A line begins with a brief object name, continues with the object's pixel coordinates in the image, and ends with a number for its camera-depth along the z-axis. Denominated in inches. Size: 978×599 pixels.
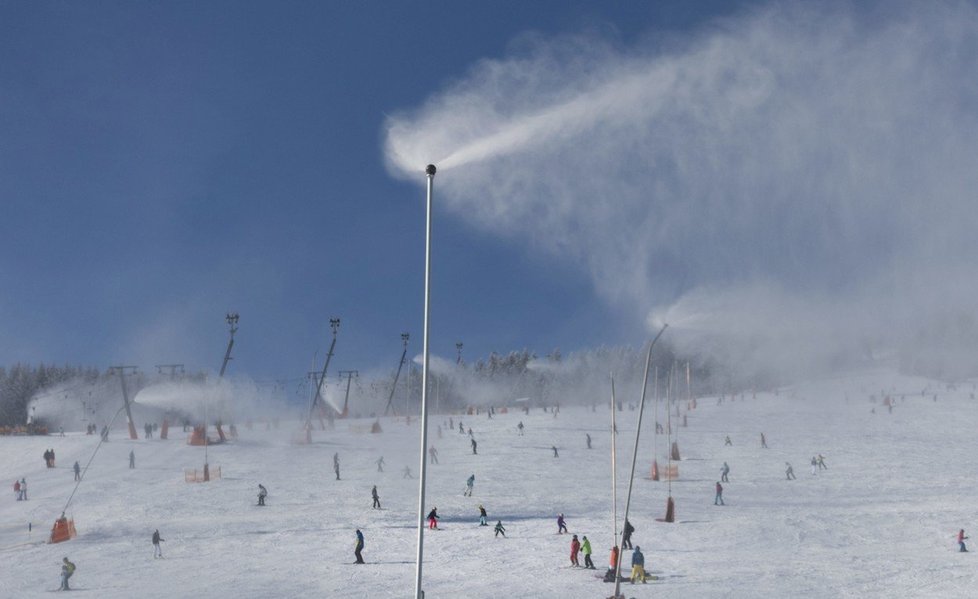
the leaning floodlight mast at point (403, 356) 4350.6
